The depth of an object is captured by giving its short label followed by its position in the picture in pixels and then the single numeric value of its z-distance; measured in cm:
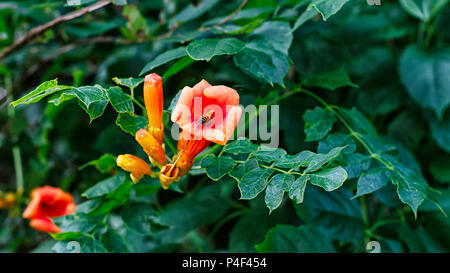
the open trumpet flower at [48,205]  58
